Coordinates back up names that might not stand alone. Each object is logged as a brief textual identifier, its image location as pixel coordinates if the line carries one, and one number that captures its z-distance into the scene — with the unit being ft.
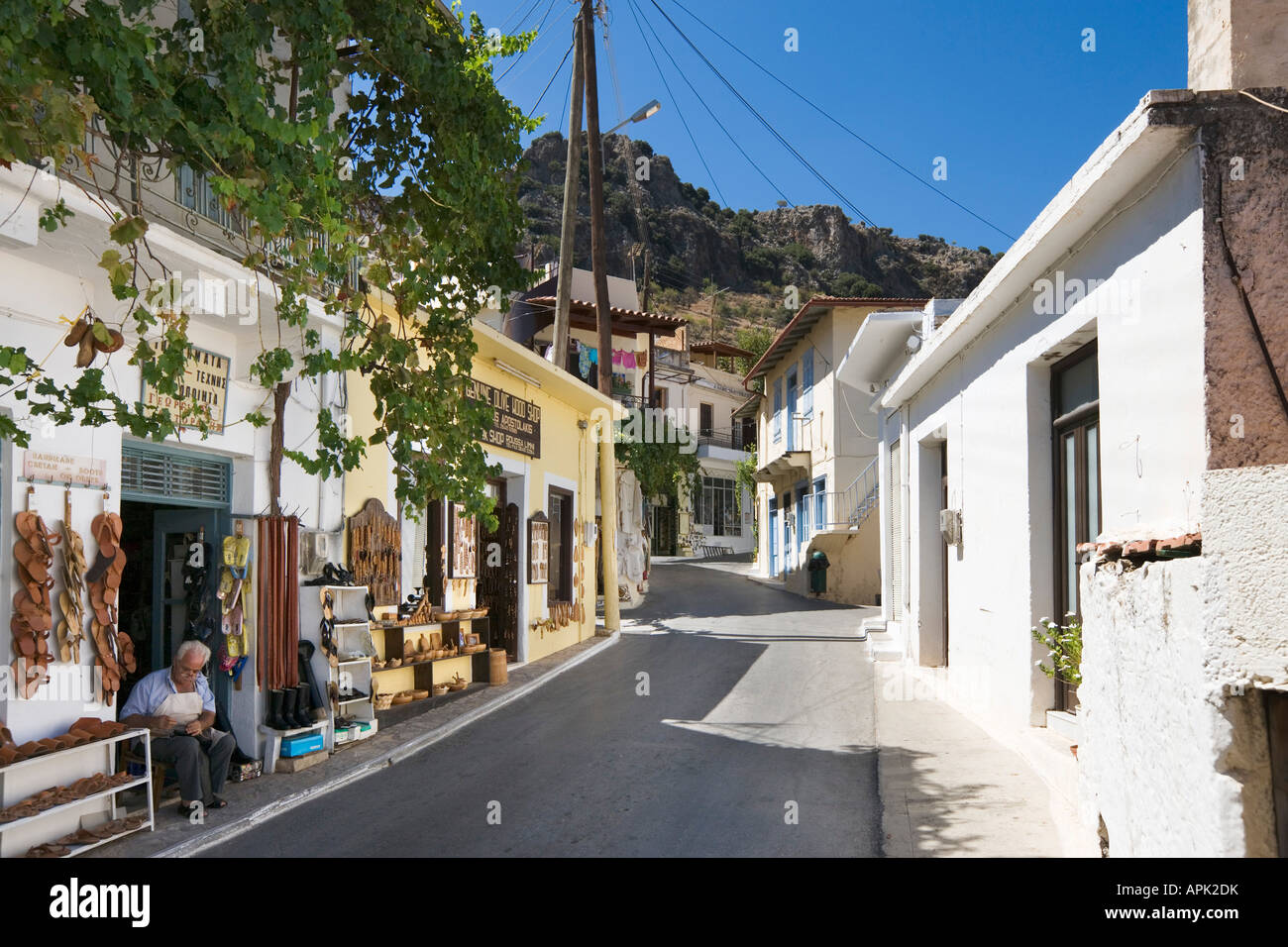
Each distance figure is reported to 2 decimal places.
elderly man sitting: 20.39
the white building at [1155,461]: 9.84
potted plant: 20.20
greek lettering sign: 21.89
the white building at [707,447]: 137.39
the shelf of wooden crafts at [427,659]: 32.59
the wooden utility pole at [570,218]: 55.36
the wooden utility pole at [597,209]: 59.36
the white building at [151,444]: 18.00
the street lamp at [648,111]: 60.03
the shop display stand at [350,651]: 26.16
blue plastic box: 24.15
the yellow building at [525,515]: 36.17
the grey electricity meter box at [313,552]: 26.86
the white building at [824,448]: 77.56
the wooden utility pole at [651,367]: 101.91
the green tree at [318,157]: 12.75
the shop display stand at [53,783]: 16.71
